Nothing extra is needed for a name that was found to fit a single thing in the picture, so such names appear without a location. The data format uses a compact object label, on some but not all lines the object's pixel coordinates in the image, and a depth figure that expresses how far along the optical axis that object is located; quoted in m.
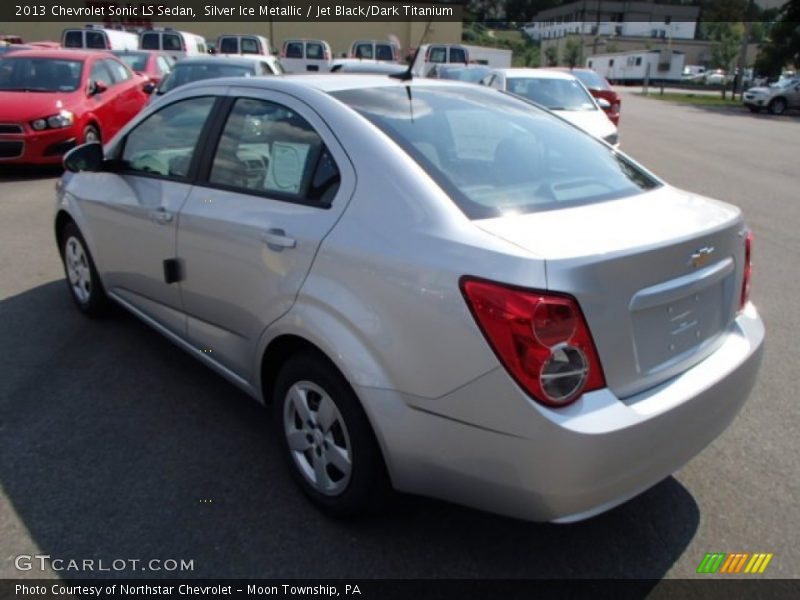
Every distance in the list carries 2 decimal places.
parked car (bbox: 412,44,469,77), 23.48
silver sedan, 2.07
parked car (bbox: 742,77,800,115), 29.86
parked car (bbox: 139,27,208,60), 23.33
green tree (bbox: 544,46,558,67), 81.19
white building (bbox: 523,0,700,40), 105.88
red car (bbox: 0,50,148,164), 9.38
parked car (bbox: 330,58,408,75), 10.68
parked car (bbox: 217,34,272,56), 23.84
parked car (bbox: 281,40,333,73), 24.59
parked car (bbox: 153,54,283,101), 10.75
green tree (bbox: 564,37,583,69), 73.71
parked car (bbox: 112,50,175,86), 14.88
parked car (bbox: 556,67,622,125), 13.94
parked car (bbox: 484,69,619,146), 10.37
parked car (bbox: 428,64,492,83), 15.56
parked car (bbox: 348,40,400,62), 25.11
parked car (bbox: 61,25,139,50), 21.38
